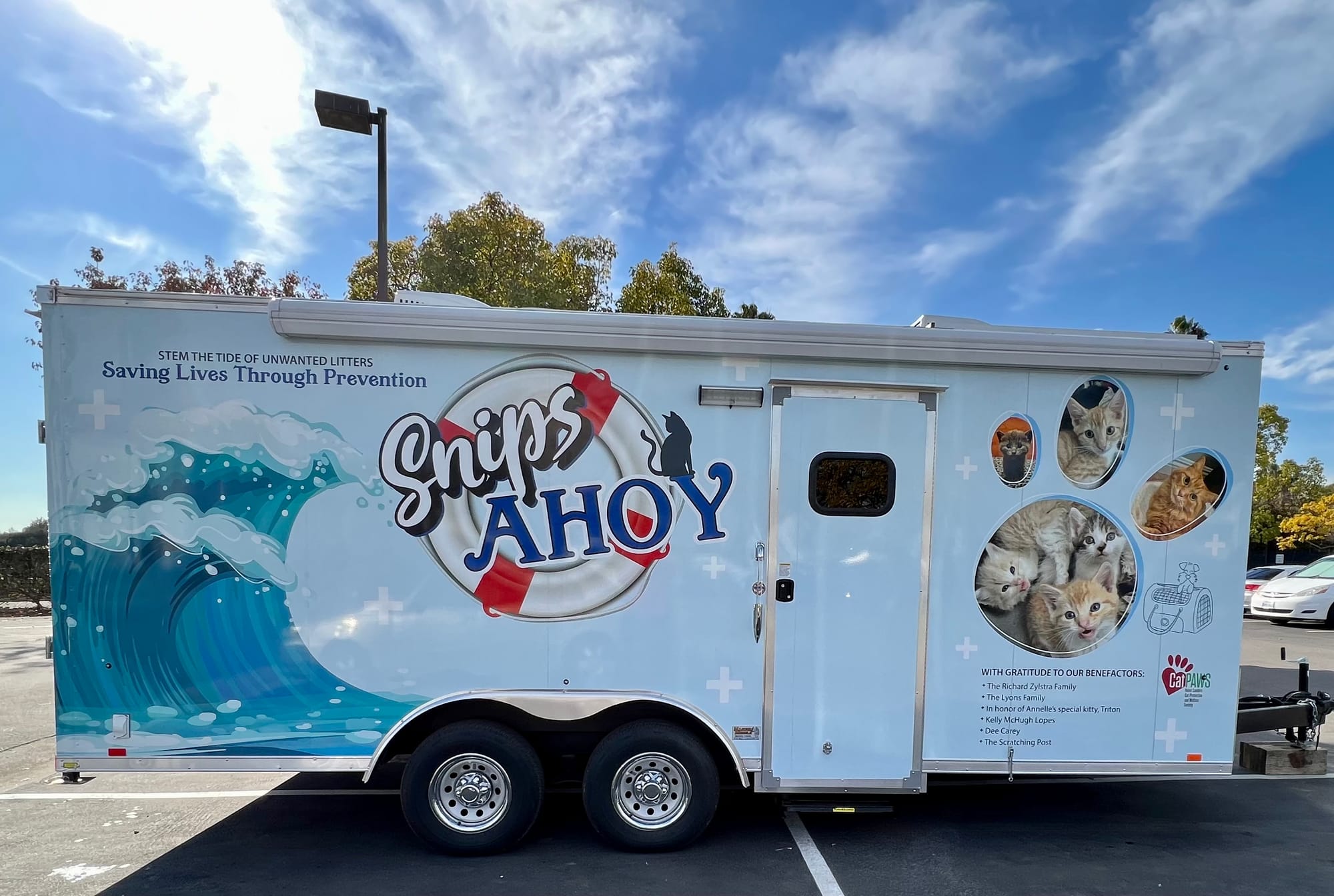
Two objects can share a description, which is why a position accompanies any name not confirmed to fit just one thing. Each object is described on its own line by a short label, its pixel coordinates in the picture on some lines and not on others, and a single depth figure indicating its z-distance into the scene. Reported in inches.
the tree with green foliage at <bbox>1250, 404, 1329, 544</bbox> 1112.2
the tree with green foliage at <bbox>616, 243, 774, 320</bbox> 574.2
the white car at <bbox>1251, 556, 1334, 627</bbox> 529.7
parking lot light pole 283.0
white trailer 142.7
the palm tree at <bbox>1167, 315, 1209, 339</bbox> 1017.5
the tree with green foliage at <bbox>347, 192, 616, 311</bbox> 499.2
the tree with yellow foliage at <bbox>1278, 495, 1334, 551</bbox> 975.6
